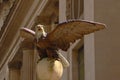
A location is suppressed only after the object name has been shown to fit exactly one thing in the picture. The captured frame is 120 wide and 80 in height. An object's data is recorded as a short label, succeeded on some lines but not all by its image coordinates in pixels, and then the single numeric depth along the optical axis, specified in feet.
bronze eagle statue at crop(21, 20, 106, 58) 51.89
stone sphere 47.75
